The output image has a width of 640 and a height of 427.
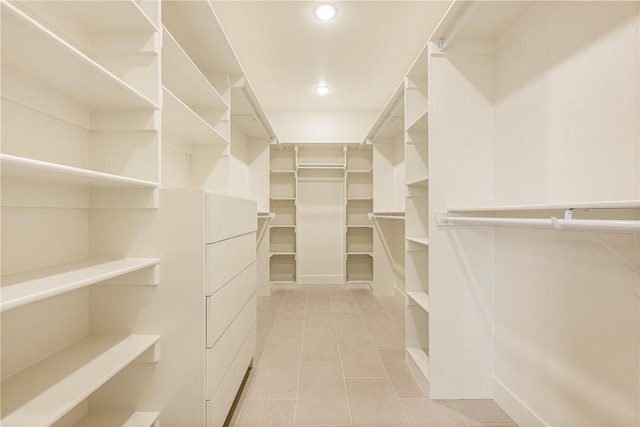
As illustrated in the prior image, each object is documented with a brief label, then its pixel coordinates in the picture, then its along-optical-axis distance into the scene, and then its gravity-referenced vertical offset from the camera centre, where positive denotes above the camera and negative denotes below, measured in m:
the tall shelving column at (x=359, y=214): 4.65 -0.01
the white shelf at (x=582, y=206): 0.77 +0.02
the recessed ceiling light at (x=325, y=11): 2.21 +1.56
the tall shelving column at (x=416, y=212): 2.22 +0.01
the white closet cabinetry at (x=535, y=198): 1.09 +0.07
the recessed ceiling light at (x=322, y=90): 3.67 +1.58
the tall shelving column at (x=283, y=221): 4.65 -0.12
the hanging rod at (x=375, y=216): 3.41 -0.03
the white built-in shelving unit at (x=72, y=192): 0.89 +0.09
